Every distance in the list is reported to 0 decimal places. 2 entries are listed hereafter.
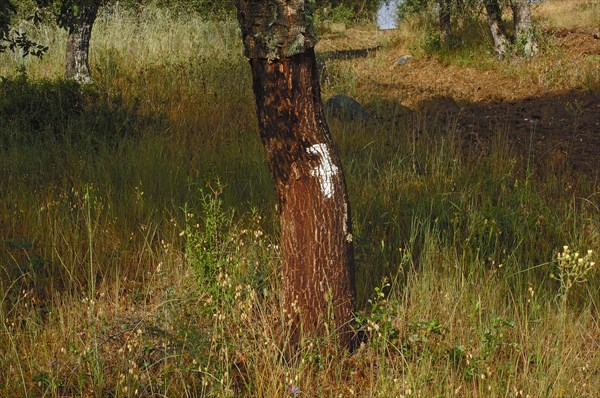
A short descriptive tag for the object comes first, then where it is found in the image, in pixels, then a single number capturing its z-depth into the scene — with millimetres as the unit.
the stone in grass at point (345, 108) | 7996
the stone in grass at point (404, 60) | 13578
